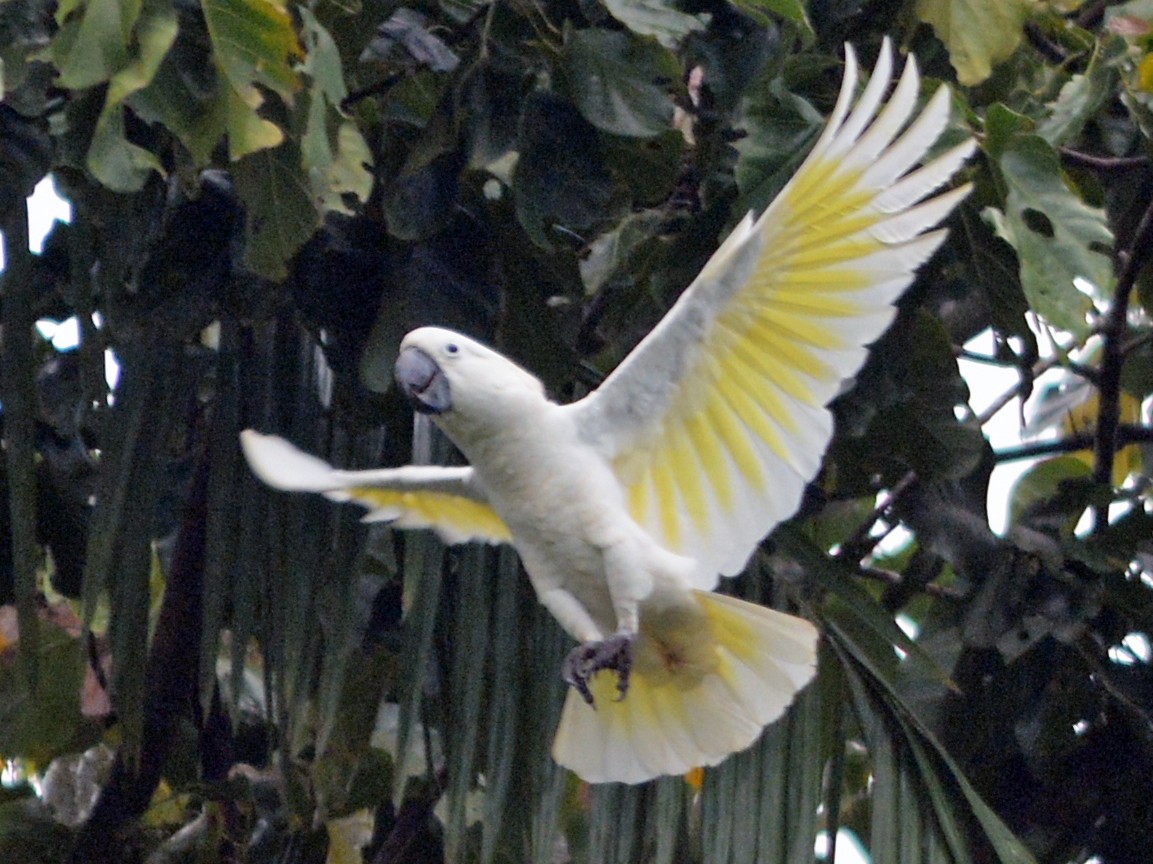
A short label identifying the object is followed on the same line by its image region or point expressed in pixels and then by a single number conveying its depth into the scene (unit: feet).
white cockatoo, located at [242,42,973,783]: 35.00
